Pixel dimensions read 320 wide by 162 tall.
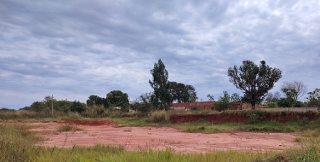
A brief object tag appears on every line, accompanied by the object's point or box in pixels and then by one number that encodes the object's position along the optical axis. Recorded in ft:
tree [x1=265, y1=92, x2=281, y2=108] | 139.70
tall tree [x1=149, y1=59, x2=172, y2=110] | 128.57
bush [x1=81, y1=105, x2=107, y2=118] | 122.52
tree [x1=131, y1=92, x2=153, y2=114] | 104.87
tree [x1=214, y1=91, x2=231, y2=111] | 96.68
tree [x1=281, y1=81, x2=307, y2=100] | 149.24
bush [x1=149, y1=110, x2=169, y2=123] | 83.40
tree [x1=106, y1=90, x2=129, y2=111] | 175.83
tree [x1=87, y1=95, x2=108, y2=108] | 174.40
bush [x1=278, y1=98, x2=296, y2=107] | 103.10
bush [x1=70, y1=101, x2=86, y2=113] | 138.32
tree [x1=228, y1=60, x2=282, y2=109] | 114.62
